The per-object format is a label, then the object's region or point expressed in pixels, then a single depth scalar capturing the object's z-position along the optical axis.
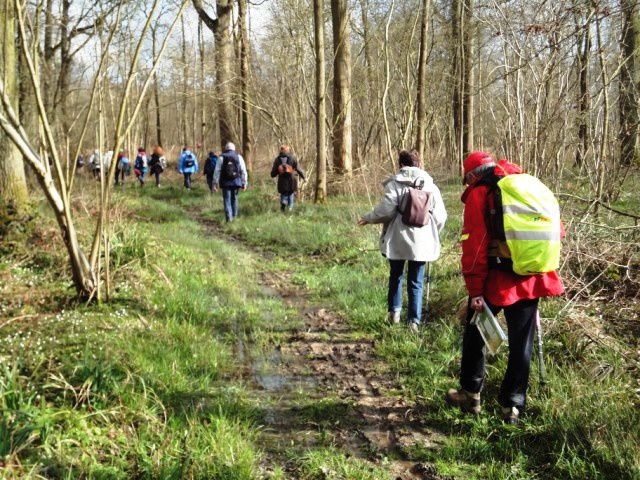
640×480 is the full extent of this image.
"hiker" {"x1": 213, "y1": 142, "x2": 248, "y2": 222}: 10.96
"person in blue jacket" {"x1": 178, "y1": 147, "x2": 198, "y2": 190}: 17.88
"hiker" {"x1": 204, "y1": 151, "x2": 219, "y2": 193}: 16.55
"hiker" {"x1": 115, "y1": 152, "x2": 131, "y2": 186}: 20.62
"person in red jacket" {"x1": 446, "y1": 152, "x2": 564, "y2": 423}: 3.18
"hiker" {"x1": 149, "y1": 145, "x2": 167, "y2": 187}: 19.56
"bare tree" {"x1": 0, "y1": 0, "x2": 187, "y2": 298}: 4.24
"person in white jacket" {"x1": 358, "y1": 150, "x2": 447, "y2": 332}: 4.96
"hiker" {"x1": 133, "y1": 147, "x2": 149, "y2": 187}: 19.89
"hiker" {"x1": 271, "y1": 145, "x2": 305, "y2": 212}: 11.64
